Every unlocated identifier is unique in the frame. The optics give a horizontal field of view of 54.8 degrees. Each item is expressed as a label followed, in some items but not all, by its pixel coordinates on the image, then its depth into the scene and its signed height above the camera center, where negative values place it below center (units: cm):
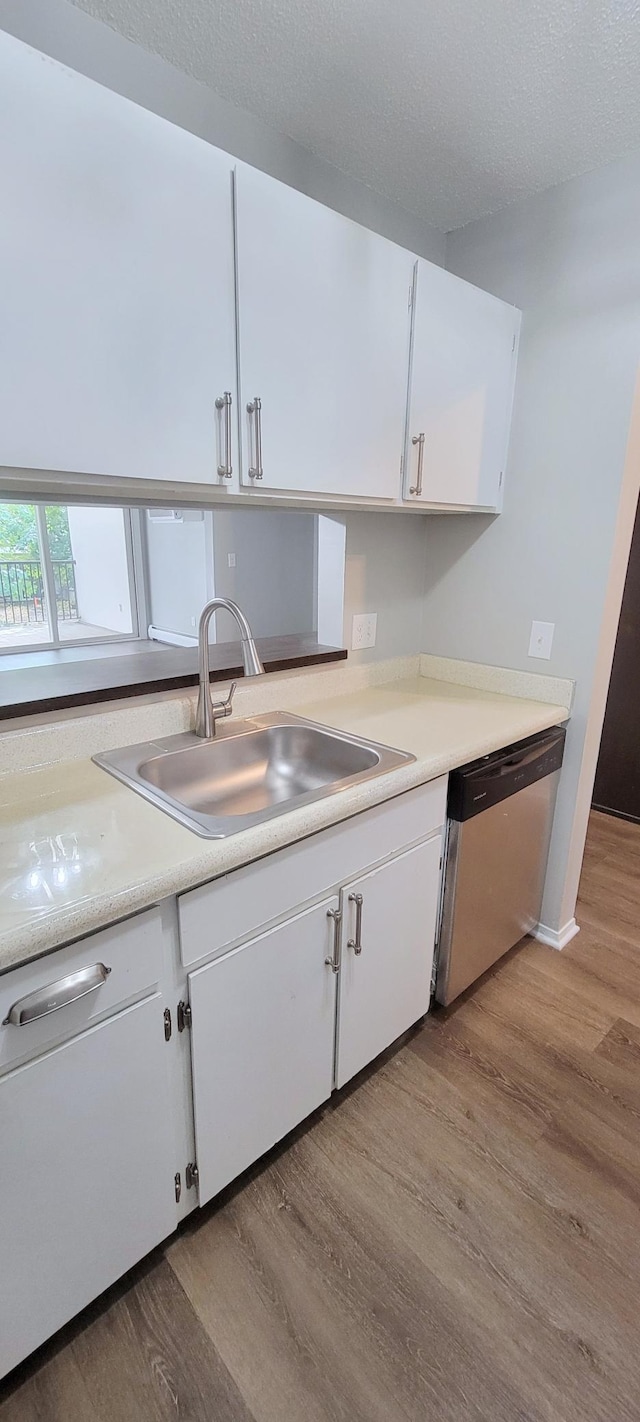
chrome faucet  133 -27
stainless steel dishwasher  164 -86
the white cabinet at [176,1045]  91 -87
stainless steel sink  144 -54
